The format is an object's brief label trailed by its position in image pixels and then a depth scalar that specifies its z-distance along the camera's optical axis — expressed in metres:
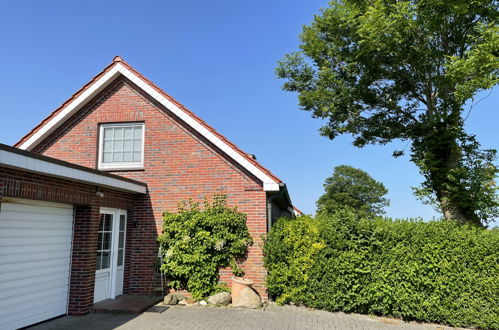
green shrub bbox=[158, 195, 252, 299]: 9.00
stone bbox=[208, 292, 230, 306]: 8.57
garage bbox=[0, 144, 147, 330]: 5.89
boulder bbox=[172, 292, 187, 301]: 9.03
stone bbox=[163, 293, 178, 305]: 8.72
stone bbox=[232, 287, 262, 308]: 8.34
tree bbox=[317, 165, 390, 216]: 46.44
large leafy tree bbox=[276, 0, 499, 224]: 10.03
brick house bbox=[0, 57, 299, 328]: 8.12
